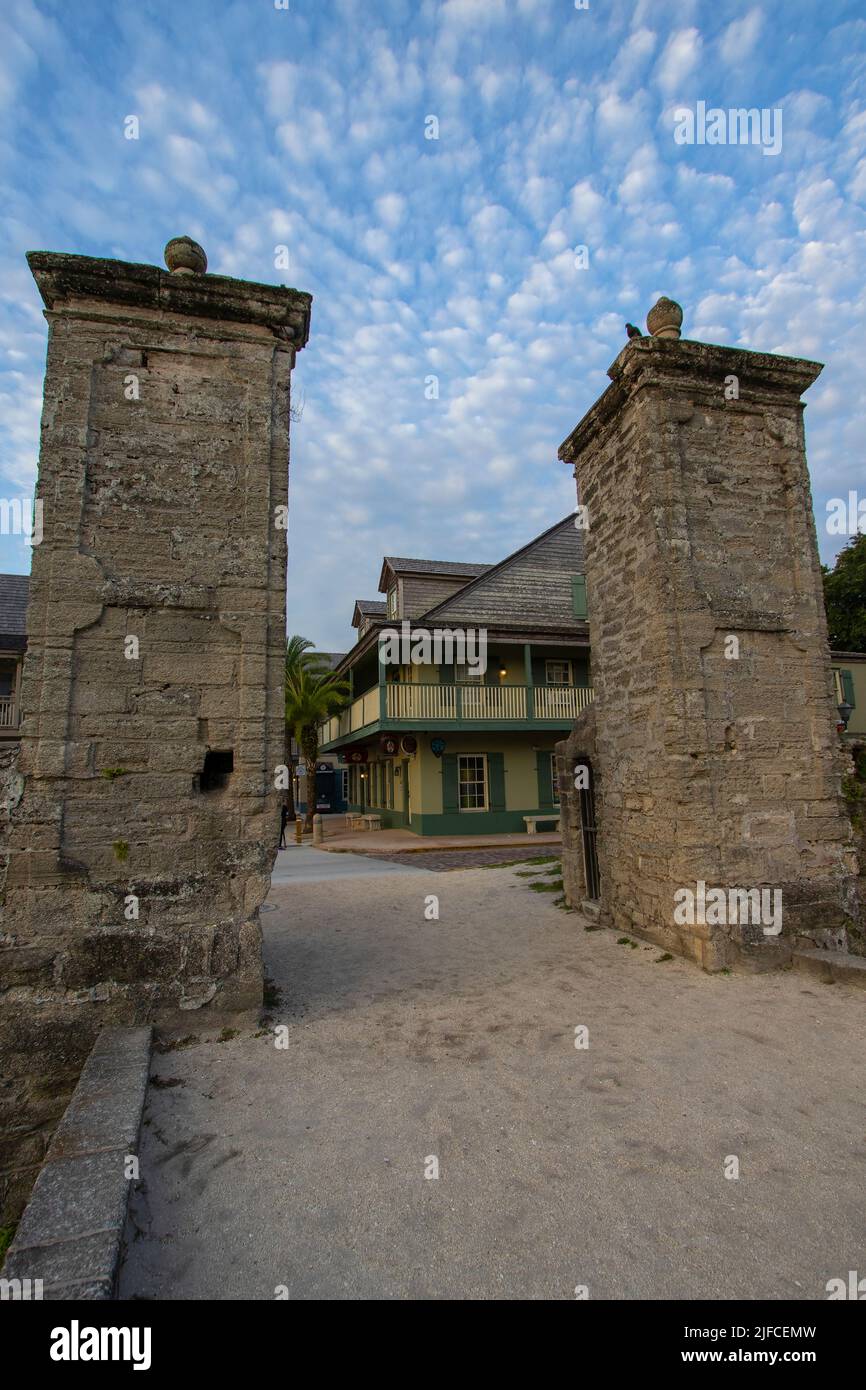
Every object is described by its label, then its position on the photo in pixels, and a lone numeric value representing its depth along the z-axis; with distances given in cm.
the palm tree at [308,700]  2197
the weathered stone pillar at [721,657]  557
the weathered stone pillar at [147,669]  402
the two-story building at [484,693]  1739
